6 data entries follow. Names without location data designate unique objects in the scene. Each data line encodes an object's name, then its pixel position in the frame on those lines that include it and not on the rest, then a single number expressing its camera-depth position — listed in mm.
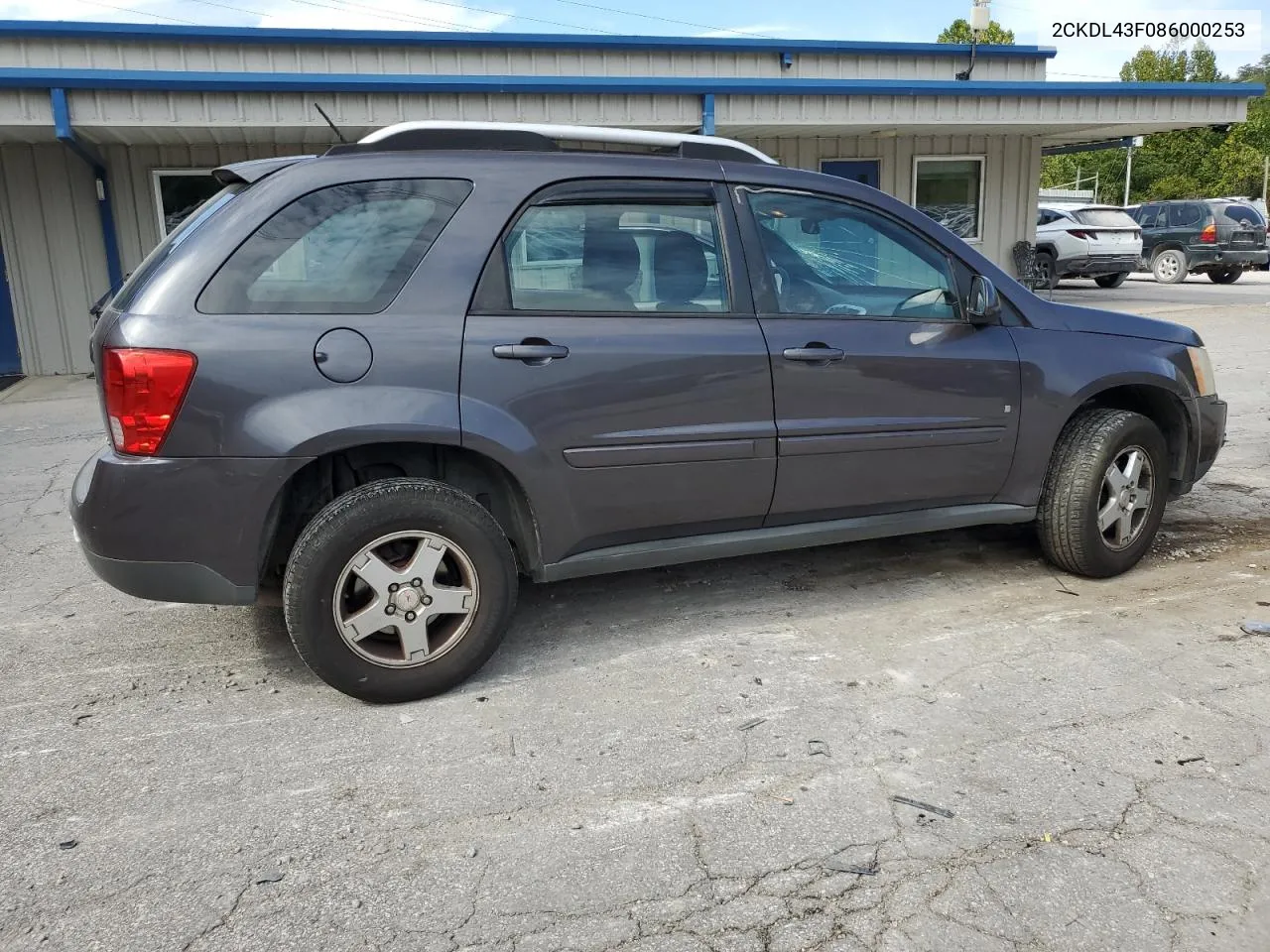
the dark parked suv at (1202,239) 21297
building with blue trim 10336
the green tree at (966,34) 44906
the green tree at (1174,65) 42106
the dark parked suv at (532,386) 3072
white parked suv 19375
